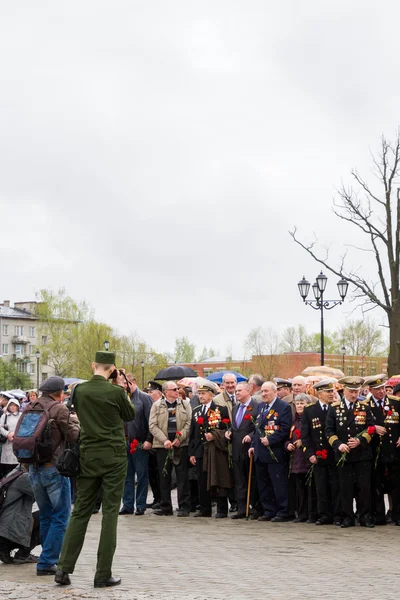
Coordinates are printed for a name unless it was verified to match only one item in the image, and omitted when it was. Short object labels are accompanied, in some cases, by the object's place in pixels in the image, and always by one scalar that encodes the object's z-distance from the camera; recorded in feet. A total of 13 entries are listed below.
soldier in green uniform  30.73
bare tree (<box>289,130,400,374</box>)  119.75
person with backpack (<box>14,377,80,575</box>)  33.09
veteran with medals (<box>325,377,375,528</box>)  46.26
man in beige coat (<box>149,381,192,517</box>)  52.01
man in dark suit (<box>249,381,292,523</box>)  49.52
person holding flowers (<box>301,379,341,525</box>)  47.67
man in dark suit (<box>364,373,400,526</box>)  46.93
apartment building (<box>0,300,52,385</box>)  460.96
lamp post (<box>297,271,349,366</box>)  100.12
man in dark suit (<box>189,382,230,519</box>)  51.34
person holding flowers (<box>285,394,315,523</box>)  48.85
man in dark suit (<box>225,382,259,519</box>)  50.83
